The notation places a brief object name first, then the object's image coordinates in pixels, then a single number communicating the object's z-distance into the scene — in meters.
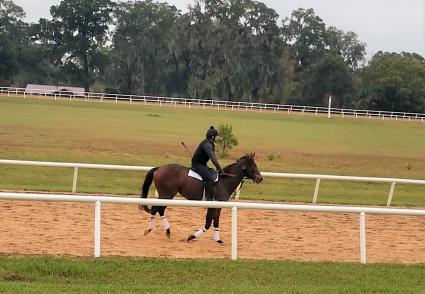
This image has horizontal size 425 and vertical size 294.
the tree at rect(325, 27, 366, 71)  103.75
